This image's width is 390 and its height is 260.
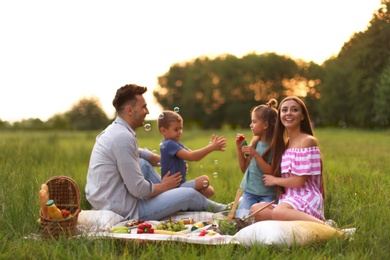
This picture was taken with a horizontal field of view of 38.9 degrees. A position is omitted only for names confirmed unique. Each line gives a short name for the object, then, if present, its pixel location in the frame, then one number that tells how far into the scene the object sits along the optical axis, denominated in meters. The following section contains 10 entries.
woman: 5.11
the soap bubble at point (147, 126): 5.79
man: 5.28
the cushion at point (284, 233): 4.27
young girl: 5.65
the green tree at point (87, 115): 31.95
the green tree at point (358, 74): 20.14
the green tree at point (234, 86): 45.22
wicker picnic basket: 4.66
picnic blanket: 4.28
